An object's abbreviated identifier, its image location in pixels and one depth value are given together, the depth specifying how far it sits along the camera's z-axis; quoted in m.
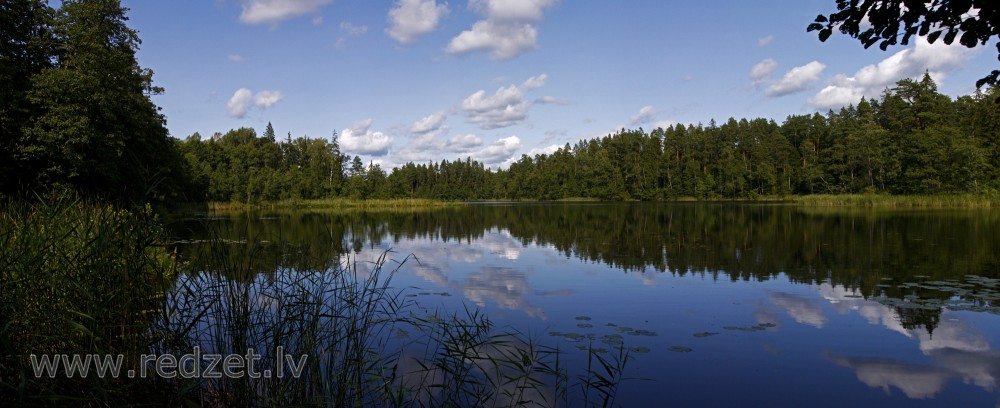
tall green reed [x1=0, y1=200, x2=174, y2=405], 3.92
